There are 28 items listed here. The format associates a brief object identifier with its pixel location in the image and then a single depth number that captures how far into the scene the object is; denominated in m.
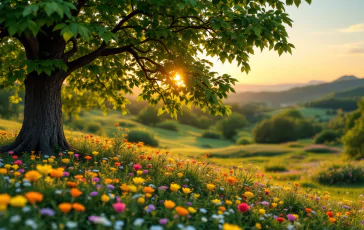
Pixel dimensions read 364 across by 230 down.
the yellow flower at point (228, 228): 3.10
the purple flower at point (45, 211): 3.28
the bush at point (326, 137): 57.12
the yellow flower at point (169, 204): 3.55
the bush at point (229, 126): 77.94
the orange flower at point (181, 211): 3.41
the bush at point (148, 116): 73.25
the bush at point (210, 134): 72.38
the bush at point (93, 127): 45.61
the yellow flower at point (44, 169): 3.67
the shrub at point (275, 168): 23.81
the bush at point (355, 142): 33.69
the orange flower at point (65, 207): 3.16
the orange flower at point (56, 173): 3.67
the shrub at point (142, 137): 37.76
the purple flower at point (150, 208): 3.86
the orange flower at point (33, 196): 3.12
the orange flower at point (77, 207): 3.33
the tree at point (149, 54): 6.63
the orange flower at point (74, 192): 3.53
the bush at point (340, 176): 17.42
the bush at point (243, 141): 62.94
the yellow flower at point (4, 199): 2.88
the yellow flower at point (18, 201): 2.91
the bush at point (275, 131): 66.88
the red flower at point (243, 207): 4.07
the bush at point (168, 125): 72.69
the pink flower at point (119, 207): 3.38
